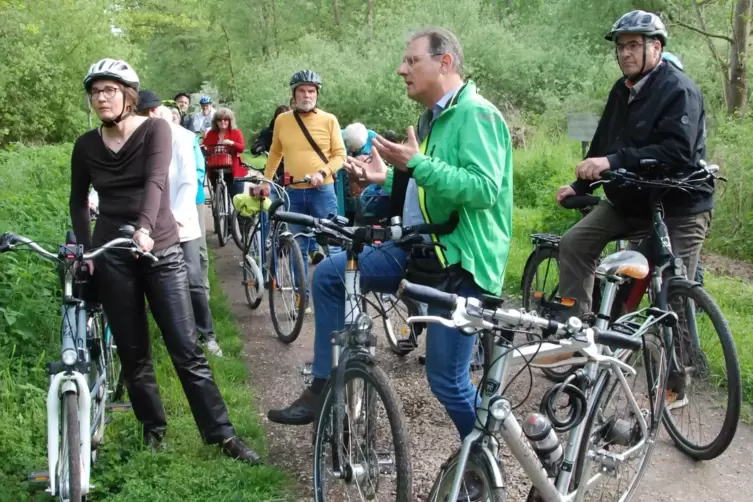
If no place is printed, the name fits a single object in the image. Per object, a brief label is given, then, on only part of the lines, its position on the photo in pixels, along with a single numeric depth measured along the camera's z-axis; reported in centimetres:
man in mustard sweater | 689
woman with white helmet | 376
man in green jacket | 299
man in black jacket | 416
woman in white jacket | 499
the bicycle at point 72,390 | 321
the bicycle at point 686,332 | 399
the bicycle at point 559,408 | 255
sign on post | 808
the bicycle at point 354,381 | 310
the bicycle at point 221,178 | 994
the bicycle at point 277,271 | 625
